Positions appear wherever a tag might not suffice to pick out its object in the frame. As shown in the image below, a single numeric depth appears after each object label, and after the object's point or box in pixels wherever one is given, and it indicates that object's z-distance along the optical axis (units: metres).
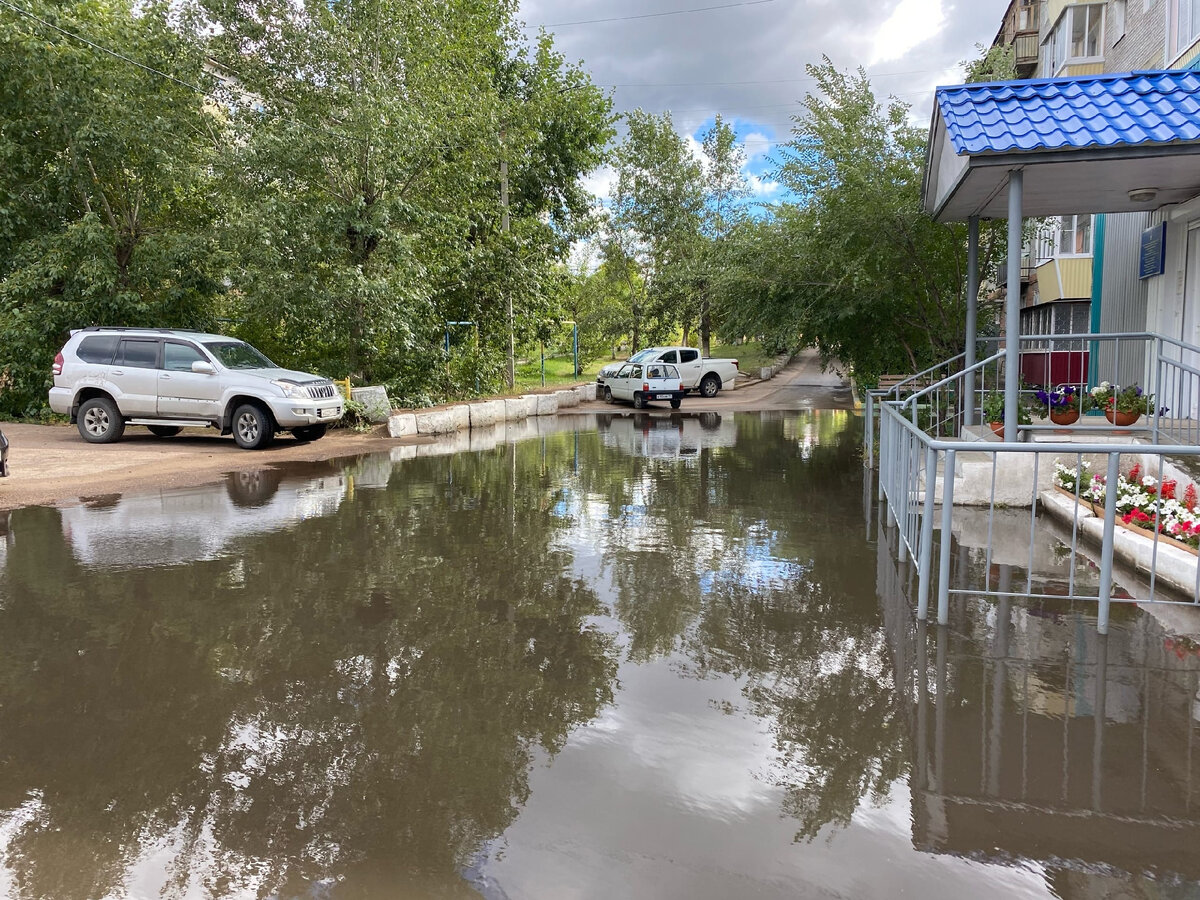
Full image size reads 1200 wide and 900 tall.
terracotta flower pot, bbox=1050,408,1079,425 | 11.12
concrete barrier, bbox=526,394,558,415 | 25.64
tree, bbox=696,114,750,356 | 44.44
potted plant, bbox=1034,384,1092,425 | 11.16
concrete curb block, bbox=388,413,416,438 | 18.78
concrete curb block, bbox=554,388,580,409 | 28.65
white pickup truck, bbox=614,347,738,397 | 33.12
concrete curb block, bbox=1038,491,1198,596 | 6.75
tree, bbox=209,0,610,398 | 18.59
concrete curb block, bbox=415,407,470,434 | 19.61
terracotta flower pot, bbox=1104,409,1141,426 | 10.76
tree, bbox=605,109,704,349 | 43.50
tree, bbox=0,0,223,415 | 19.89
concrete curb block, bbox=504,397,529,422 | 23.95
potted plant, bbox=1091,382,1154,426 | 10.78
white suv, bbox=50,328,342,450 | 15.98
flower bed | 7.09
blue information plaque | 12.50
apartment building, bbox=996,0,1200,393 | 11.93
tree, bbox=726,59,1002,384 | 16.17
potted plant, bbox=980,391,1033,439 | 11.39
